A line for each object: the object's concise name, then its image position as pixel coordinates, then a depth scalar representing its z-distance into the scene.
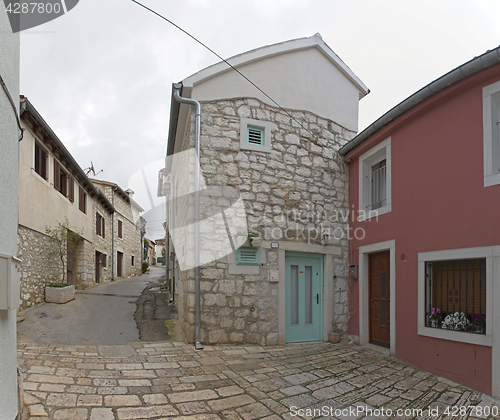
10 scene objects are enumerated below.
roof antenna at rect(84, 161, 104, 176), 17.78
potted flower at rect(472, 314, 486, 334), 4.18
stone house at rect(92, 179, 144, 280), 16.27
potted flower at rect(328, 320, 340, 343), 6.47
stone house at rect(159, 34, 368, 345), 5.86
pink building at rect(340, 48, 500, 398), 4.12
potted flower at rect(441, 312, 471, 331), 4.38
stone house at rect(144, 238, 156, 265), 34.15
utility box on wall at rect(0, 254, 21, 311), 2.38
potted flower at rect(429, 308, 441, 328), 4.75
